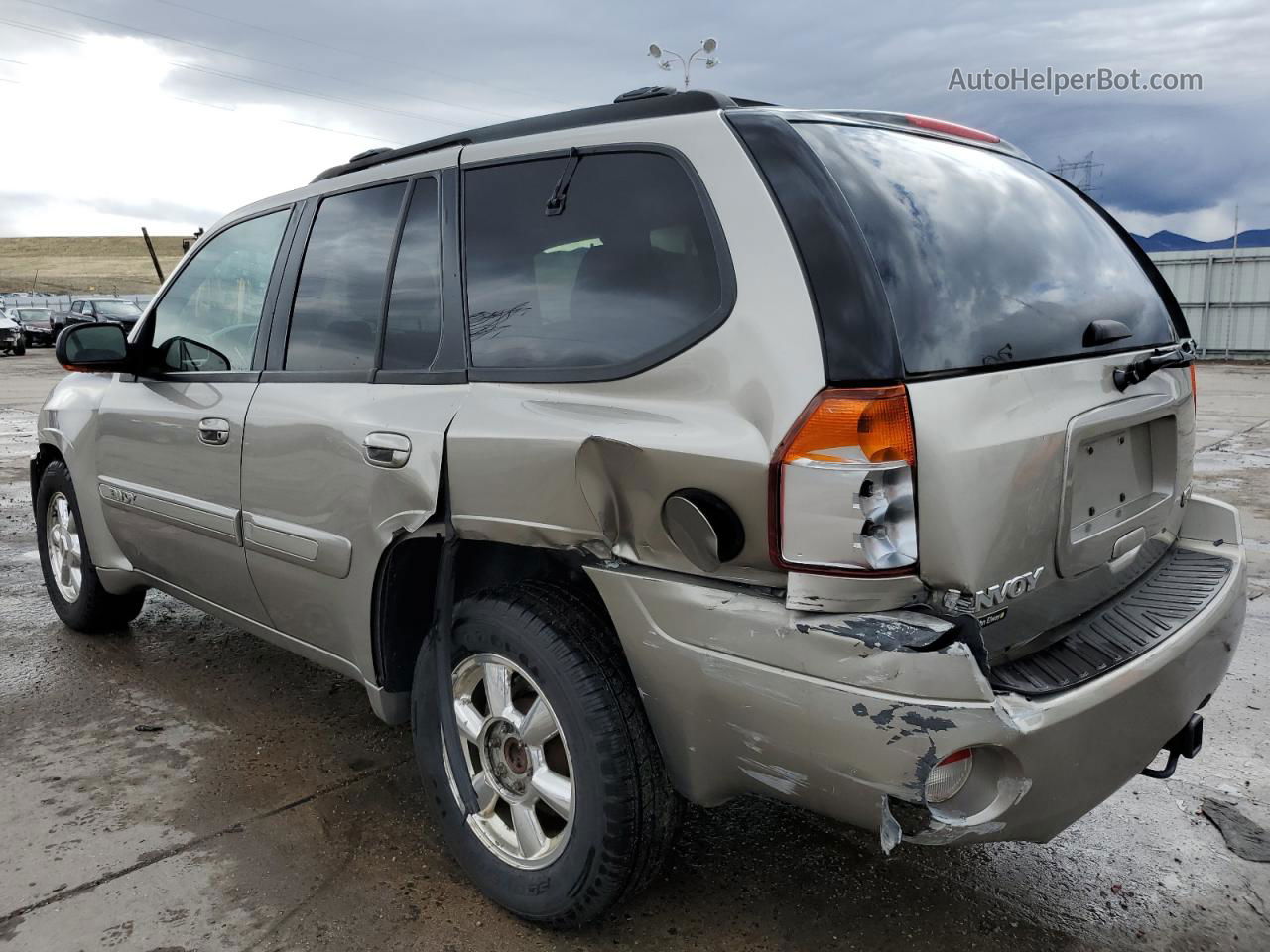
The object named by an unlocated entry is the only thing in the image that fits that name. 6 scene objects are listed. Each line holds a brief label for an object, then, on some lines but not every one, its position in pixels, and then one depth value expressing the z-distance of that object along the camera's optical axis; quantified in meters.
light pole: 22.66
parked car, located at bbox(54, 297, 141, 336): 27.16
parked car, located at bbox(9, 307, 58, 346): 32.78
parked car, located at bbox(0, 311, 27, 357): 28.38
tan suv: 1.88
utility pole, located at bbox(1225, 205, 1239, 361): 24.08
